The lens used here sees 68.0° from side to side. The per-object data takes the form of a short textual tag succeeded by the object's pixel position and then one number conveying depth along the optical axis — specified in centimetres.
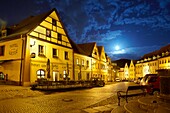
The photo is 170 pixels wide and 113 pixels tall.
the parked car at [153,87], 1052
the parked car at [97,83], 2233
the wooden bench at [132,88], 820
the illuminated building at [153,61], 4511
